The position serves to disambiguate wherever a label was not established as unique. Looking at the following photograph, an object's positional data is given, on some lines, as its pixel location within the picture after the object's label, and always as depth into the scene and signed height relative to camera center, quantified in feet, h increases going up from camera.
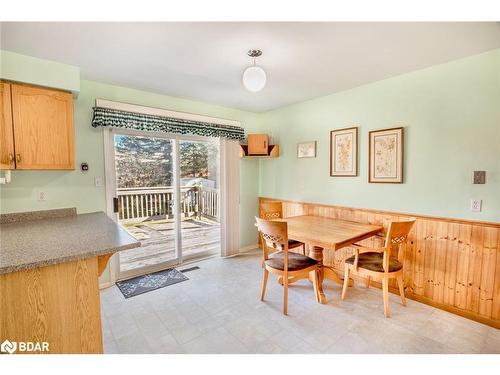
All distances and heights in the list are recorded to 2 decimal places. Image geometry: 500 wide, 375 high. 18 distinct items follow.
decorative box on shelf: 12.13 +1.37
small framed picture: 10.98 +1.15
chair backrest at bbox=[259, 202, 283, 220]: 11.26 -1.70
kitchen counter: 4.07 -2.05
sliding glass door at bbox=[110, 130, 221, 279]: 9.91 -1.04
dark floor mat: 8.80 -4.23
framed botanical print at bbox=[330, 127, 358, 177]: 9.54 +0.89
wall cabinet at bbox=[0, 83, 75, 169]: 6.34 +1.30
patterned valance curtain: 8.57 +2.09
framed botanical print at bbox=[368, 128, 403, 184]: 8.33 +0.65
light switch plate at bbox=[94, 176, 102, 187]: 8.83 -0.24
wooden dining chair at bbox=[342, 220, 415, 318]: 6.92 -2.82
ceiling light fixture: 6.30 +2.53
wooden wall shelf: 12.25 +1.15
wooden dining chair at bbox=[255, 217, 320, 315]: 7.21 -2.83
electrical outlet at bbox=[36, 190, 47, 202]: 7.69 -0.68
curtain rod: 8.78 +2.61
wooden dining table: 7.05 -1.90
